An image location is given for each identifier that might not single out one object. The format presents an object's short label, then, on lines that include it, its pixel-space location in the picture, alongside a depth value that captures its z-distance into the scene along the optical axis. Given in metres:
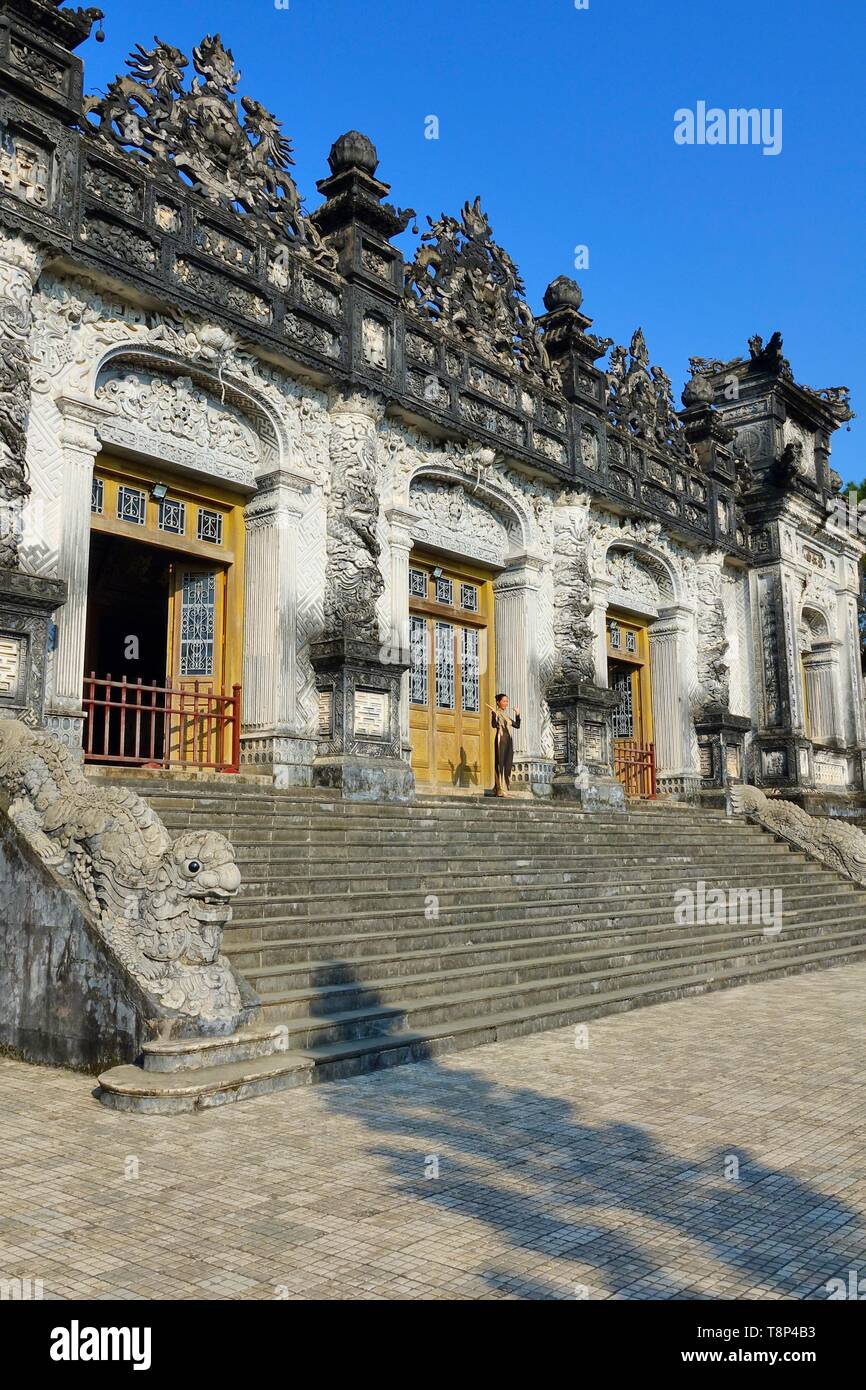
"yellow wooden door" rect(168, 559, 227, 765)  11.69
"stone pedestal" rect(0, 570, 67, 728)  8.32
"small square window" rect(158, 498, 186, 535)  11.47
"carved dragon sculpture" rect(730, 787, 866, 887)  14.68
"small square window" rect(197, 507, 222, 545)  11.93
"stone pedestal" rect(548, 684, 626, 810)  15.05
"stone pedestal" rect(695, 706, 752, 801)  18.03
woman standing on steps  13.88
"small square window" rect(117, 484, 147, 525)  10.98
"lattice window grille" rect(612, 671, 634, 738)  18.73
